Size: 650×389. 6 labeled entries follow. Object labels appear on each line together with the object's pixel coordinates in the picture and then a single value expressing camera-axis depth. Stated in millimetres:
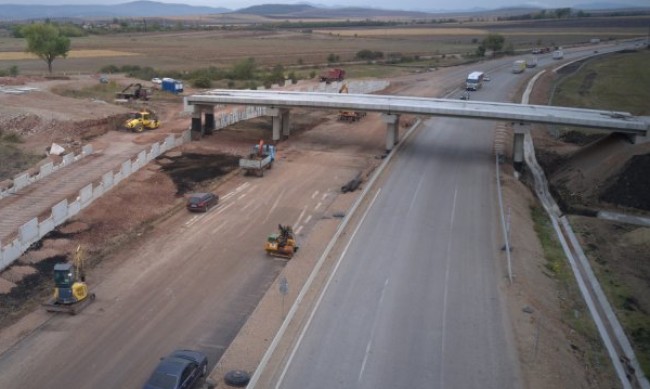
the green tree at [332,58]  126438
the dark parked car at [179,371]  19000
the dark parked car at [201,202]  37312
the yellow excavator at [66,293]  24984
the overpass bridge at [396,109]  45781
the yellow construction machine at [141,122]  57406
